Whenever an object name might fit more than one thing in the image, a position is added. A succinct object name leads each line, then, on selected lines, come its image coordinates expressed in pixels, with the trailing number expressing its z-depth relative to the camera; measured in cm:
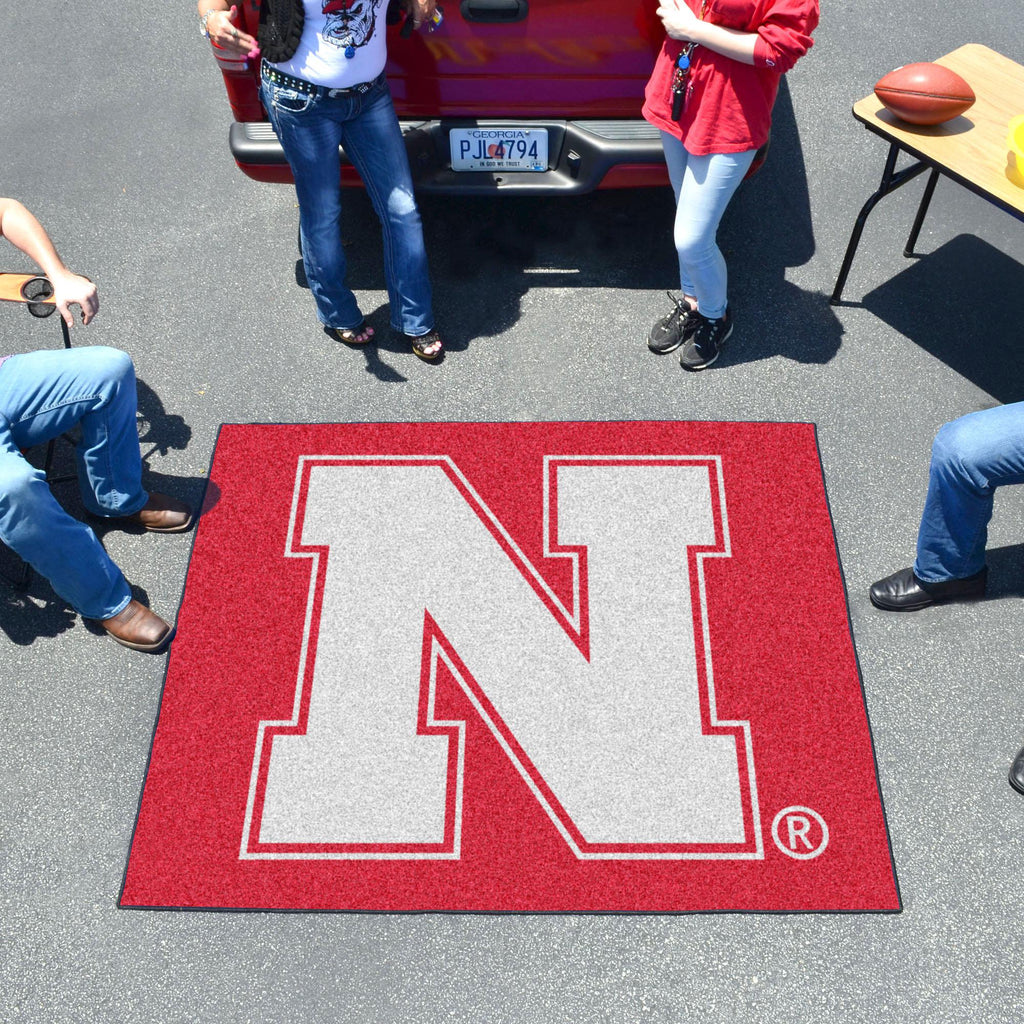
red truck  345
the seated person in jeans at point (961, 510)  289
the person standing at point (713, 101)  291
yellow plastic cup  321
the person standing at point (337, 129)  312
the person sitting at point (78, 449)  296
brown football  330
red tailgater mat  286
